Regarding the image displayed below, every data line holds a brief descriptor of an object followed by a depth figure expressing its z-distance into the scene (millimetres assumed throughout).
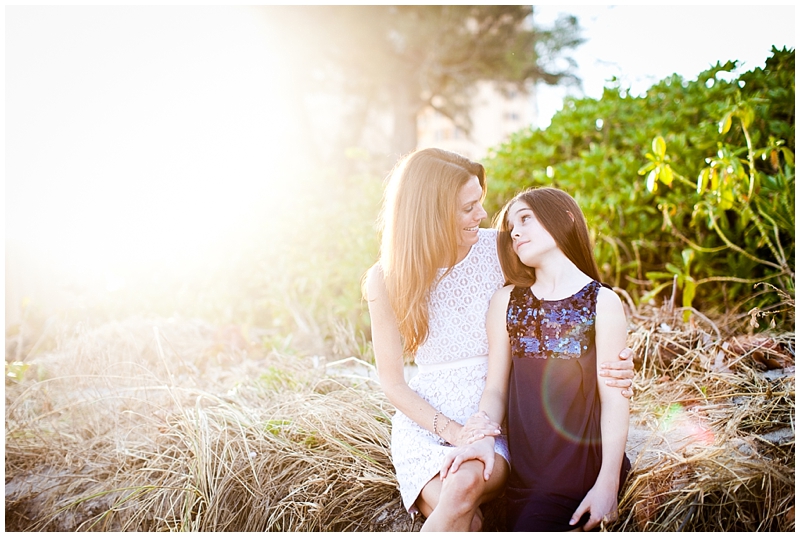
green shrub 2820
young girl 1746
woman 2029
